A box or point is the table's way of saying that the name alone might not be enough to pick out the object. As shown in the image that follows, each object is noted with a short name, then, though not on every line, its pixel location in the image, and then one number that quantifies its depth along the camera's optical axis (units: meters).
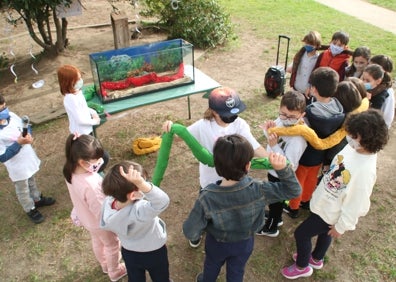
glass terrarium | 4.96
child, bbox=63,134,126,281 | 2.75
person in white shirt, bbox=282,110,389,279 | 2.60
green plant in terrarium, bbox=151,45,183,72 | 5.30
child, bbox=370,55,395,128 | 4.25
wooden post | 6.91
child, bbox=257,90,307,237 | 3.19
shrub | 9.12
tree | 6.44
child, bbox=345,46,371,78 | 4.70
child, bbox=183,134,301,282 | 2.26
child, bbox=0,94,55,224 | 3.57
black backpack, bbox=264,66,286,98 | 6.62
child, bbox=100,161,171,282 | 2.29
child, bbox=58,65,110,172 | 3.83
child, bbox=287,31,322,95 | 5.38
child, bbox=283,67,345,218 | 3.35
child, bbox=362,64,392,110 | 4.11
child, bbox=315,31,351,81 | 5.08
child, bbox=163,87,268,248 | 2.94
